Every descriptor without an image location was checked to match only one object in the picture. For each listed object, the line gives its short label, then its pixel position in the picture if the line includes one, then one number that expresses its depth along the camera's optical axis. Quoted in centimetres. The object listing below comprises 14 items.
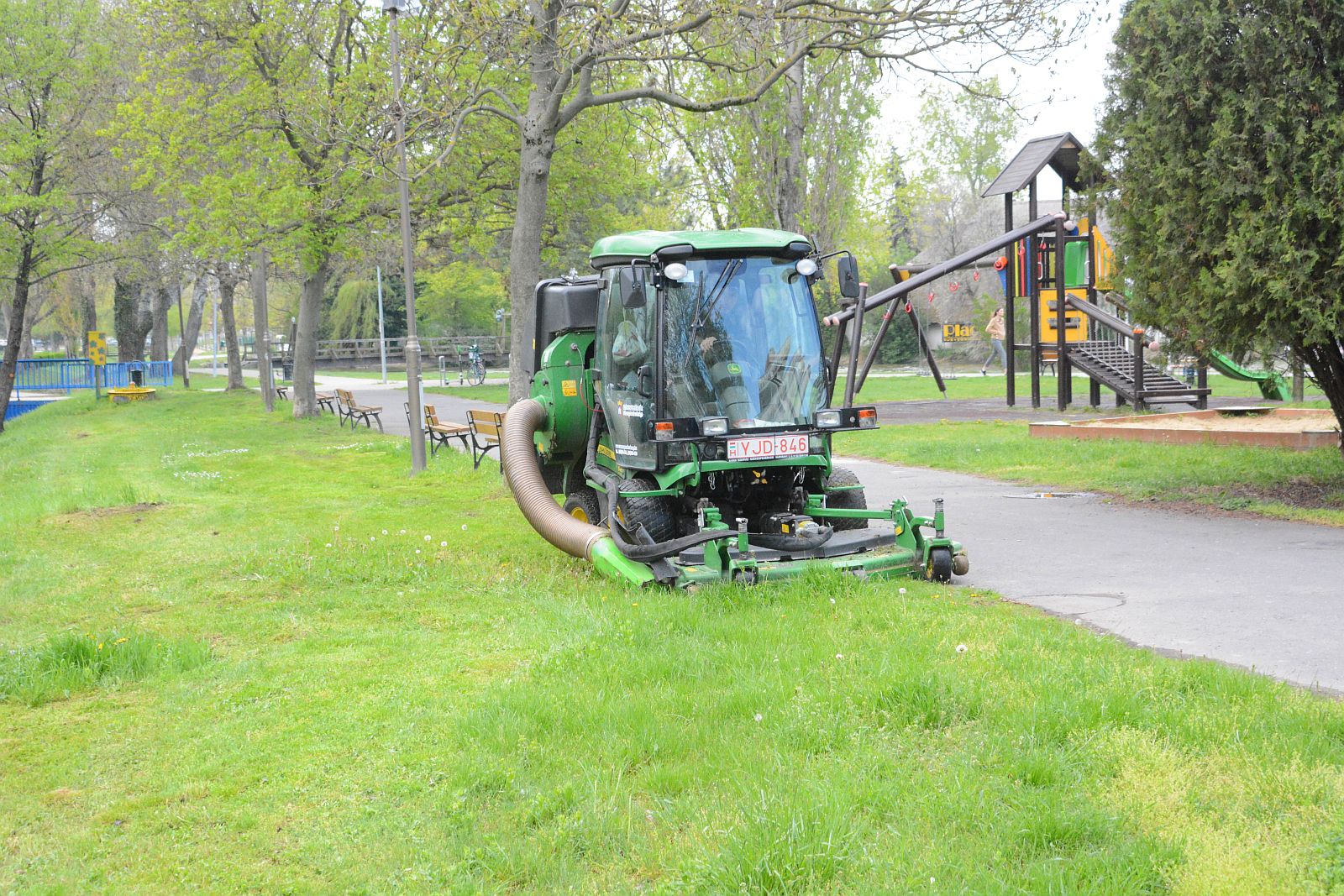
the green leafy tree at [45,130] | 2719
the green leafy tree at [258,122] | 2134
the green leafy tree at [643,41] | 1293
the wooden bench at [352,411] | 2397
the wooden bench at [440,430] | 1861
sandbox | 1517
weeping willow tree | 6619
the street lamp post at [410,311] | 1548
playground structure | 2242
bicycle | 4641
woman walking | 4166
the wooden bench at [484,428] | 1630
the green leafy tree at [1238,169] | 1021
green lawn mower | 817
